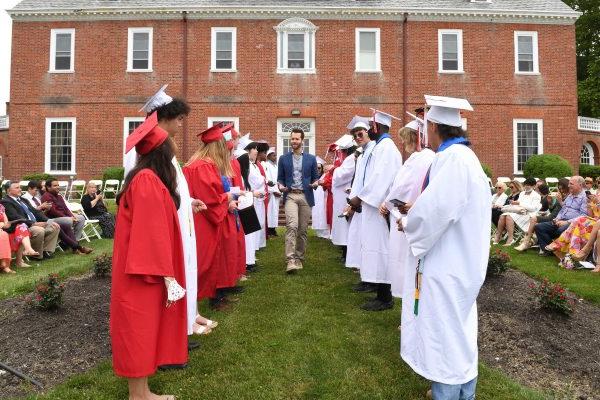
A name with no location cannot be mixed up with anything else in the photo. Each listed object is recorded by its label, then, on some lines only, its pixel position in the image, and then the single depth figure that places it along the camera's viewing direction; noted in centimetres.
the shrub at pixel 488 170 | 2136
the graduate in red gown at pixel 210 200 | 575
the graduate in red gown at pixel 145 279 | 345
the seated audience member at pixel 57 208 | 1184
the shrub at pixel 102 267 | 788
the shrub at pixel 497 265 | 785
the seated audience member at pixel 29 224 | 974
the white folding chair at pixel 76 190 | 2133
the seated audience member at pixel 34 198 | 1137
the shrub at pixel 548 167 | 2086
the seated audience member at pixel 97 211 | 1403
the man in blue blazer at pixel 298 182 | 870
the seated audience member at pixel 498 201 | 1313
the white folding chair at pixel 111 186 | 2039
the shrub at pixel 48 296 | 582
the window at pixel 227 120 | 2250
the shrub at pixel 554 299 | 591
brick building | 2247
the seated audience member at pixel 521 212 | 1202
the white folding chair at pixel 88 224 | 1314
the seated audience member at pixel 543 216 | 1091
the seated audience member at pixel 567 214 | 997
